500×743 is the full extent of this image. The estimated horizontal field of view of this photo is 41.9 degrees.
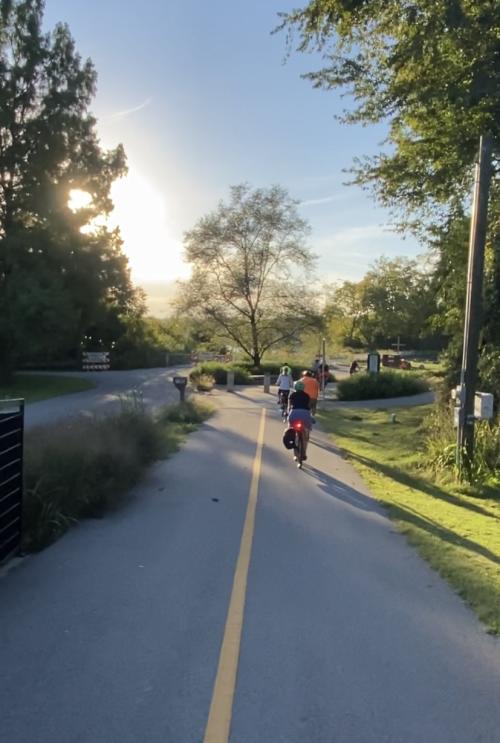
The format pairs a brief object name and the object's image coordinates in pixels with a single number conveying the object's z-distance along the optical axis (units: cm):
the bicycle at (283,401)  2280
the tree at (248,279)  5362
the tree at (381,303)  8638
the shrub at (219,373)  4431
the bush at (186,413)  2064
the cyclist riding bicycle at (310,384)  1691
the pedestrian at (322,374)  3444
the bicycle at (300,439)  1282
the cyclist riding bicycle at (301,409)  1298
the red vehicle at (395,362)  6031
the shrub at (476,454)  1198
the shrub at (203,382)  3797
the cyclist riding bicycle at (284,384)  2336
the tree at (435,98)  1327
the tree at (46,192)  3412
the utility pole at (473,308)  1211
